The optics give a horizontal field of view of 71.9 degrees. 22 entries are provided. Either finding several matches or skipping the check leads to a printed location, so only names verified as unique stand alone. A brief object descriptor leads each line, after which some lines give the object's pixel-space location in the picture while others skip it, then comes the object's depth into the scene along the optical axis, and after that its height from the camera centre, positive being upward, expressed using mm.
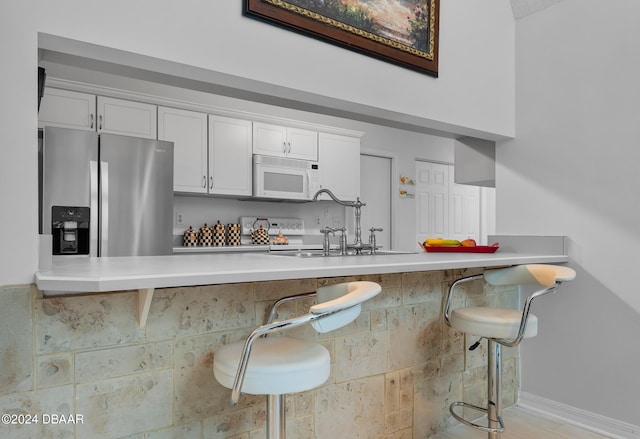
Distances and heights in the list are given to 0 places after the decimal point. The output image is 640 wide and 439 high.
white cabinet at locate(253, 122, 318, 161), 4410 +831
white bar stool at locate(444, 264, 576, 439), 1898 -439
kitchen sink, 2470 -187
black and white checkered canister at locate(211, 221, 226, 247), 4332 -134
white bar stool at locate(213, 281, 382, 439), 1168 -410
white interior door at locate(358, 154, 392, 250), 5418 +340
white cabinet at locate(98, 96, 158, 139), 3600 +870
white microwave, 4340 +445
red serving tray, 2641 -165
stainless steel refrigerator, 2990 +199
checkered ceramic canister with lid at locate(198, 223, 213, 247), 4258 -151
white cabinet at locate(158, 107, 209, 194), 3900 +700
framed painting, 1832 +904
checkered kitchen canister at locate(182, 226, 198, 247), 4195 -159
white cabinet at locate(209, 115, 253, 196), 4129 +629
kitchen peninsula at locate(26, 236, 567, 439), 1323 -449
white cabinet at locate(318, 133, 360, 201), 4805 +637
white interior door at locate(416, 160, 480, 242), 5988 +239
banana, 2742 -133
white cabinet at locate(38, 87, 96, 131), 3383 +874
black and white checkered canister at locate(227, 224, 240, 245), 4441 -137
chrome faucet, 2604 -98
